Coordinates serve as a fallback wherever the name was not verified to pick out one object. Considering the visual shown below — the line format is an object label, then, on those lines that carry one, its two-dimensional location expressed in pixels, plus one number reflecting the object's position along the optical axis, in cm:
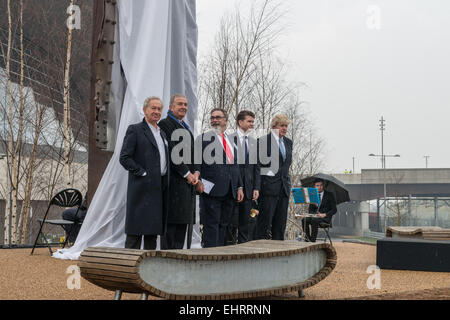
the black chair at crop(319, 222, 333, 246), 979
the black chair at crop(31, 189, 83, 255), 760
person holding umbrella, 1009
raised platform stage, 686
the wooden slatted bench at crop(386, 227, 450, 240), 791
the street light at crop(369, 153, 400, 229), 4214
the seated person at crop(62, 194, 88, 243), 810
